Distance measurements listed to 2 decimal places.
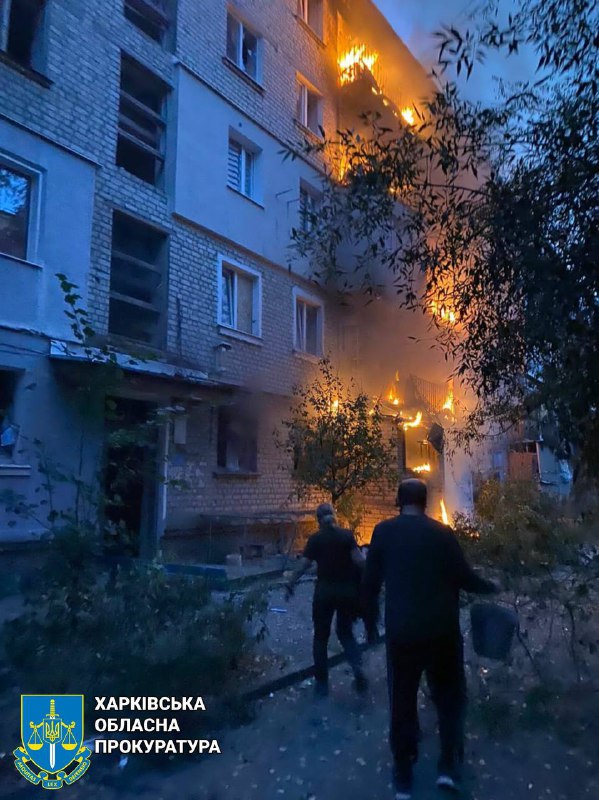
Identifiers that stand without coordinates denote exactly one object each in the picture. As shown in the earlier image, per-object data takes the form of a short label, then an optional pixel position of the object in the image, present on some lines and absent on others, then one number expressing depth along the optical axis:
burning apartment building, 9.04
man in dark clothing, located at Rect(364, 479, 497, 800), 3.52
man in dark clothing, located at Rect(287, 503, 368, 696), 5.25
